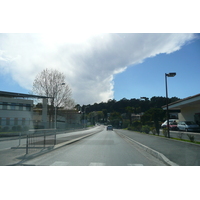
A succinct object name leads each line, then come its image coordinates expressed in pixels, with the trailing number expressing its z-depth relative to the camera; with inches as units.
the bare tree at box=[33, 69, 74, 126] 1828.2
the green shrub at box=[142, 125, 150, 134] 1192.2
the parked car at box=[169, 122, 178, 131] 1459.2
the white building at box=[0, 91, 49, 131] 1660.9
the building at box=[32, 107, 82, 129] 1713.2
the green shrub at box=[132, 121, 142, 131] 1570.4
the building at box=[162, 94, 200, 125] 1219.1
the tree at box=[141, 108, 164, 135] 1003.9
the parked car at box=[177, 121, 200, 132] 1175.6
